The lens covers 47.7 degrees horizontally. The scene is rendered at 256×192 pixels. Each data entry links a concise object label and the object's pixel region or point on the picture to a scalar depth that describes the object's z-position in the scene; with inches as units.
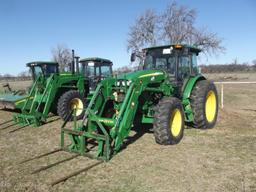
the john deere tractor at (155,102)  236.1
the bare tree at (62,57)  1621.6
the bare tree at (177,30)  1333.7
